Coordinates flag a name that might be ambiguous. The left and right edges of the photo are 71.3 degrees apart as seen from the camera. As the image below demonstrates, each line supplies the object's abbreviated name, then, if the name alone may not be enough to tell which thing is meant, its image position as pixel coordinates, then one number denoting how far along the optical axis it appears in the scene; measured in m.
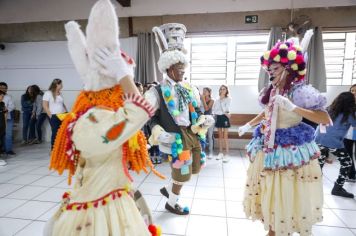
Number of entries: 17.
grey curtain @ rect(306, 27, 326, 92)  5.14
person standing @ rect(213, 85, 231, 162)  5.02
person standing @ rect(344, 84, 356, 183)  3.48
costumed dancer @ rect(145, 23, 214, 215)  2.32
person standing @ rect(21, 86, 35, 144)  6.05
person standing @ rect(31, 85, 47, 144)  6.09
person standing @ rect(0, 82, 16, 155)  4.92
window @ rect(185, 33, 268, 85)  5.74
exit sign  5.46
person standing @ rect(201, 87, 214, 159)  4.99
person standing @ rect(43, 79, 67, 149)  4.66
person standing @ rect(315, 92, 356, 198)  3.08
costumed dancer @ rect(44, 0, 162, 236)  0.92
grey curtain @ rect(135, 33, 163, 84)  5.65
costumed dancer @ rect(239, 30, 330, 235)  1.74
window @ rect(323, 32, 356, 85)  5.42
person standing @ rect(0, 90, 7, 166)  4.29
